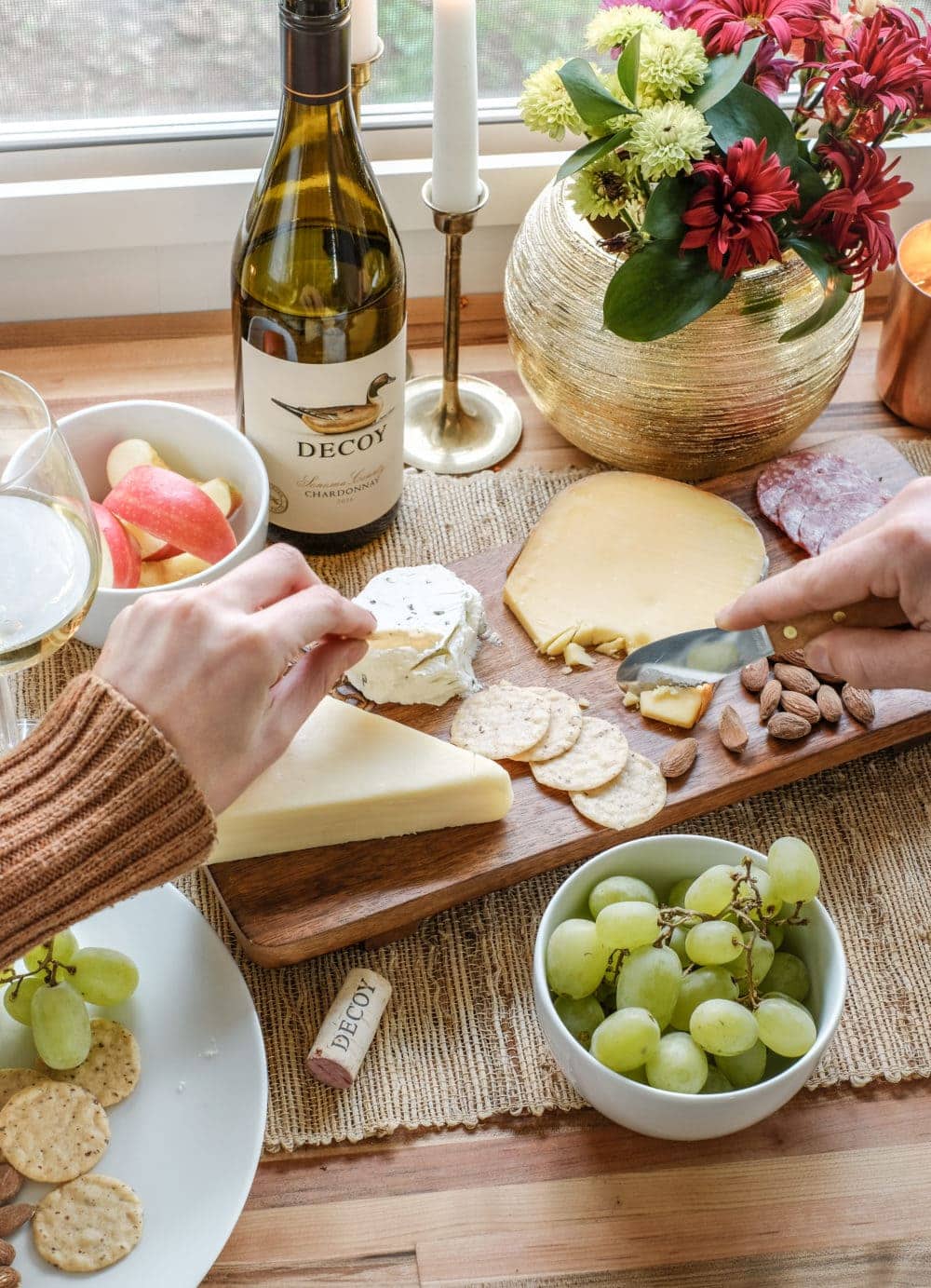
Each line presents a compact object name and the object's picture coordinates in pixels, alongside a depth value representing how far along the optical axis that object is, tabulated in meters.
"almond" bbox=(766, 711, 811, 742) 0.92
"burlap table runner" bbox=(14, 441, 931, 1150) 0.81
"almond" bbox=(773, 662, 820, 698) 0.96
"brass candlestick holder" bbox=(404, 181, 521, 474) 1.17
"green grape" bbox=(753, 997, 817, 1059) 0.71
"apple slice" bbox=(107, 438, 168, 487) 1.01
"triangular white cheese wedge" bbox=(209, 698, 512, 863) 0.85
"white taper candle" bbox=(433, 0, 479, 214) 0.94
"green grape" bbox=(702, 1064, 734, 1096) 0.73
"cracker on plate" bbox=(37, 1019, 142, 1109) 0.75
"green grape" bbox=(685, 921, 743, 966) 0.73
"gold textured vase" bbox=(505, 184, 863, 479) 1.01
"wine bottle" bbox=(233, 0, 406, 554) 0.95
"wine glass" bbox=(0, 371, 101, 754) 0.73
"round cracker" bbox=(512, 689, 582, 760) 0.92
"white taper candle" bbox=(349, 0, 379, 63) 0.98
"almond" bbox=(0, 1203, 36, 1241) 0.69
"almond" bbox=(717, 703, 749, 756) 0.92
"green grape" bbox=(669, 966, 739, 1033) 0.74
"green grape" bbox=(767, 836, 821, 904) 0.74
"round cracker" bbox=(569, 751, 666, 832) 0.89
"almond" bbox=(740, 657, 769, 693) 0.96
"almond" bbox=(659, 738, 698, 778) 0.91
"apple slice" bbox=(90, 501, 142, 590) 0.94
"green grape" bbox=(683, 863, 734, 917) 0.75
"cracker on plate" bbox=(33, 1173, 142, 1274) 0.68
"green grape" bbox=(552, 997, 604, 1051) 0.75
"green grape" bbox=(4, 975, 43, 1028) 0.76
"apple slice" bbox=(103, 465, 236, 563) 0.94
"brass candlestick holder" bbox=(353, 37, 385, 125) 1.00
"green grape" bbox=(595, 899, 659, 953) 0.72
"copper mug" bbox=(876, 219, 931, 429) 1.15
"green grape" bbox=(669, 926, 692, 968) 0.77
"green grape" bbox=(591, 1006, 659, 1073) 0.70
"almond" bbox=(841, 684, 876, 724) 0.94
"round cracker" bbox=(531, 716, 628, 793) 0.90
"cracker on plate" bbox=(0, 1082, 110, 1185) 0.71
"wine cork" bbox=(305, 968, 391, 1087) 0.80
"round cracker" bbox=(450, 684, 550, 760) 0.92
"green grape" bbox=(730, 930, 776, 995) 0.75
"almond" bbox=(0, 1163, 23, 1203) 0.70
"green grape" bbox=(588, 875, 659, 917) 0.77
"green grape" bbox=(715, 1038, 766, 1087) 0.73
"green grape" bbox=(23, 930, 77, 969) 0.77
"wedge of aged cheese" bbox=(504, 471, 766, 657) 0.99
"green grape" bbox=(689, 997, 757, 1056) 0.70
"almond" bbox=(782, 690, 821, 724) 0.94
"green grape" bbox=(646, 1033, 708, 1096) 0.71
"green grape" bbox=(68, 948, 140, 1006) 0.77
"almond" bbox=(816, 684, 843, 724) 0.94
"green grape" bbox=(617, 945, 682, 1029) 0.72
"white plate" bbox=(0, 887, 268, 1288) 0.69
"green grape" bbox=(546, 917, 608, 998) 0.74
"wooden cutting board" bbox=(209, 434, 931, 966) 0.84
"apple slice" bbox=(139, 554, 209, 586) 0.98
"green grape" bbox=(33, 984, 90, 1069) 0.73
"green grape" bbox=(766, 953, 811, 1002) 0.77
